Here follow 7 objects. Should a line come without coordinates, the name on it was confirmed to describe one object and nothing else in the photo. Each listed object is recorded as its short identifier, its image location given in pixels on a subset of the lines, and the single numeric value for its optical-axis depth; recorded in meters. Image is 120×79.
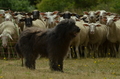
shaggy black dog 11.05
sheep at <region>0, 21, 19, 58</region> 17.08
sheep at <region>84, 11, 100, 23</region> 20.89
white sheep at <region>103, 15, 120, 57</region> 18.78
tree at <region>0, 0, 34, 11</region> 37.44
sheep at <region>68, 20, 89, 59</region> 18.37
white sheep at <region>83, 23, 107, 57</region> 19.28
